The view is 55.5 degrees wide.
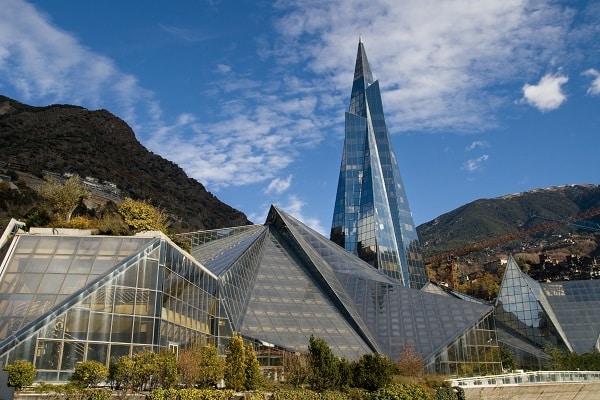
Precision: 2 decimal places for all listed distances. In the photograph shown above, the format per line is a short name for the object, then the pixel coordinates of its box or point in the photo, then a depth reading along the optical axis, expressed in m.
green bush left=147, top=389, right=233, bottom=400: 26.31
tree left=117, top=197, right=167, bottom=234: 41.22
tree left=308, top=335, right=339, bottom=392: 32.31
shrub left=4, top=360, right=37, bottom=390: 25.05
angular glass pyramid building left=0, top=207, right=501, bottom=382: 29.44
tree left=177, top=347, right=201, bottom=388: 29.09
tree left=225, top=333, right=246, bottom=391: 30.42
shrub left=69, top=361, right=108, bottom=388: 26.89
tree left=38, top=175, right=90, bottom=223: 44.50
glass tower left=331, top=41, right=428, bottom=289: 93.06
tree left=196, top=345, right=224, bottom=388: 29.94
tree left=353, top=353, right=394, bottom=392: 33.53
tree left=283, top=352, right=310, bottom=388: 33.50
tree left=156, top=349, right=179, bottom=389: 27.76
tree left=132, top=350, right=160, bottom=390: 27.27
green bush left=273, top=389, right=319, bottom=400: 29.81
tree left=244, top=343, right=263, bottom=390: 31.25
